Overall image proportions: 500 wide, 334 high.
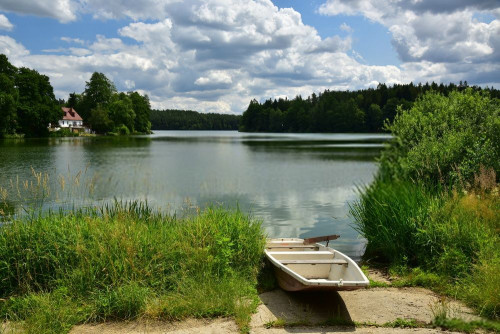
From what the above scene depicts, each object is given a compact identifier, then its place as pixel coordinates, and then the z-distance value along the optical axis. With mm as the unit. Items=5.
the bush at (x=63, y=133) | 89325
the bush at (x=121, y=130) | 101188
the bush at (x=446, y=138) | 11594
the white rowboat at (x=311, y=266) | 6293
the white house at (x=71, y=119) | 116875
